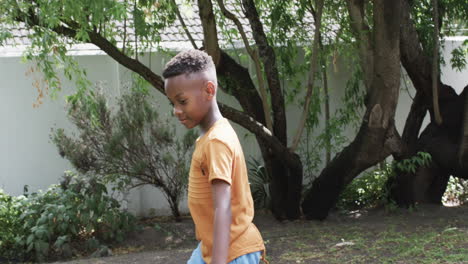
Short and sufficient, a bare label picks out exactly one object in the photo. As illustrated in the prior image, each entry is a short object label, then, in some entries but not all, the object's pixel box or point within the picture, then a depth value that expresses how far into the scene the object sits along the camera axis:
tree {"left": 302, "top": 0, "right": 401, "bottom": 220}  7.16
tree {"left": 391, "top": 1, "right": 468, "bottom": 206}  7.91
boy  2.65
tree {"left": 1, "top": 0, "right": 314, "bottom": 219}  5.44
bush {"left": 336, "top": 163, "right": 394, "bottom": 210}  9.01
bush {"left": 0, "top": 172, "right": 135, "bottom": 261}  7.08
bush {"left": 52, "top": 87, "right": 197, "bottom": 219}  8.08
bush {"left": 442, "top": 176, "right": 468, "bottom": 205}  9.70
